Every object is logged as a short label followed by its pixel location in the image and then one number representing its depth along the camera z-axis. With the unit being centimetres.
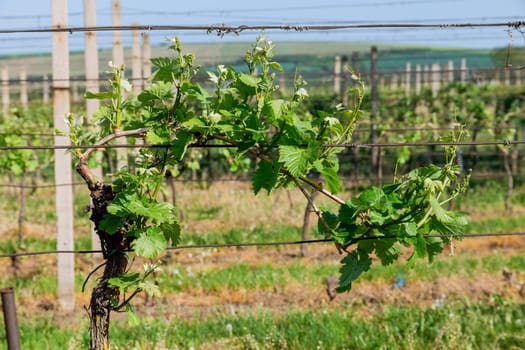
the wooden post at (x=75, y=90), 4874
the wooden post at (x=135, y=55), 1598
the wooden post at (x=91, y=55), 1010
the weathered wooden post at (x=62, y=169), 920
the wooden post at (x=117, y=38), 1218
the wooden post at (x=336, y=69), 2622
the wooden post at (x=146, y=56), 1590
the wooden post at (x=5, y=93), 3241
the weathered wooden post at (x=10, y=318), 509
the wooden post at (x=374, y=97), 1989
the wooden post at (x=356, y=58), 2089
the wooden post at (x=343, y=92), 2258
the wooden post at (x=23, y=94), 3471
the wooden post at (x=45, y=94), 5112
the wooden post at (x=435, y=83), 4107
